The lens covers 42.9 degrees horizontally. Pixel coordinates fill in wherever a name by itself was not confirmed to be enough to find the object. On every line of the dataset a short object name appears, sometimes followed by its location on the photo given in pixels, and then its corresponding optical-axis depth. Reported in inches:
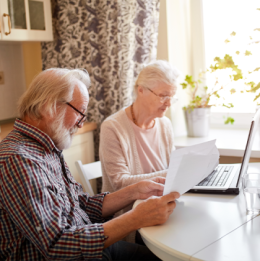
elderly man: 39.9
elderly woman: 68.1
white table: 36.4
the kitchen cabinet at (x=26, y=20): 82.7
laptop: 53.7
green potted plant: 95.0
